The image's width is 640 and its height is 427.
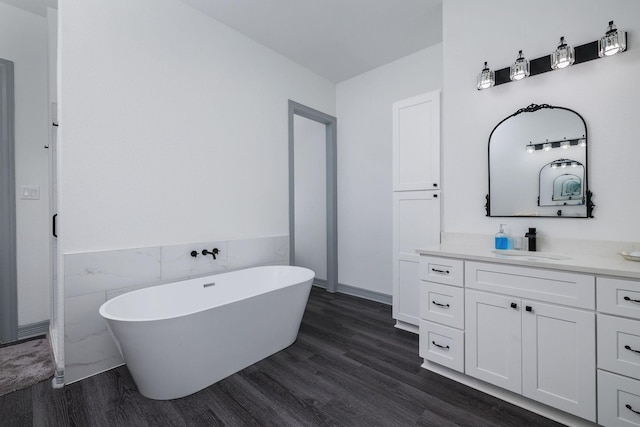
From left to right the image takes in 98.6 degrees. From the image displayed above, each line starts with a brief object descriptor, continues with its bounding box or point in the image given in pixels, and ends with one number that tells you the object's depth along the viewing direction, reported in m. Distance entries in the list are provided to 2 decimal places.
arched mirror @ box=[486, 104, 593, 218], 1.77
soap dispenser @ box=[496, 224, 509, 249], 1.94
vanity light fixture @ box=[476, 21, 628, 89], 1.59
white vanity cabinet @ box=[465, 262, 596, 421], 1.38
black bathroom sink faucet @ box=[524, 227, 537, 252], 1.86
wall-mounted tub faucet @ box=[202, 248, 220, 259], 2.36
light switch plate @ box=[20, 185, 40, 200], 2.37
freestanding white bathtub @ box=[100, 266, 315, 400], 1.51
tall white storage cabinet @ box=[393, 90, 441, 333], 2.47
